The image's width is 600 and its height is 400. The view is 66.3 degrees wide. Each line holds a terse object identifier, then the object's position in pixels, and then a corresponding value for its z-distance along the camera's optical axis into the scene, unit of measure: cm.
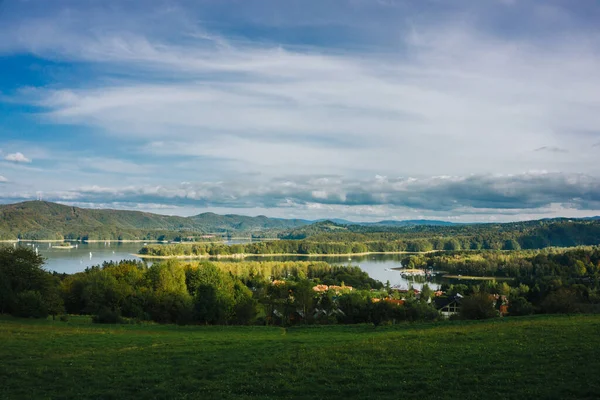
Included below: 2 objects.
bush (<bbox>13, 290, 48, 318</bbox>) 3027
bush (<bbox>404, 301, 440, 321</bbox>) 4025
